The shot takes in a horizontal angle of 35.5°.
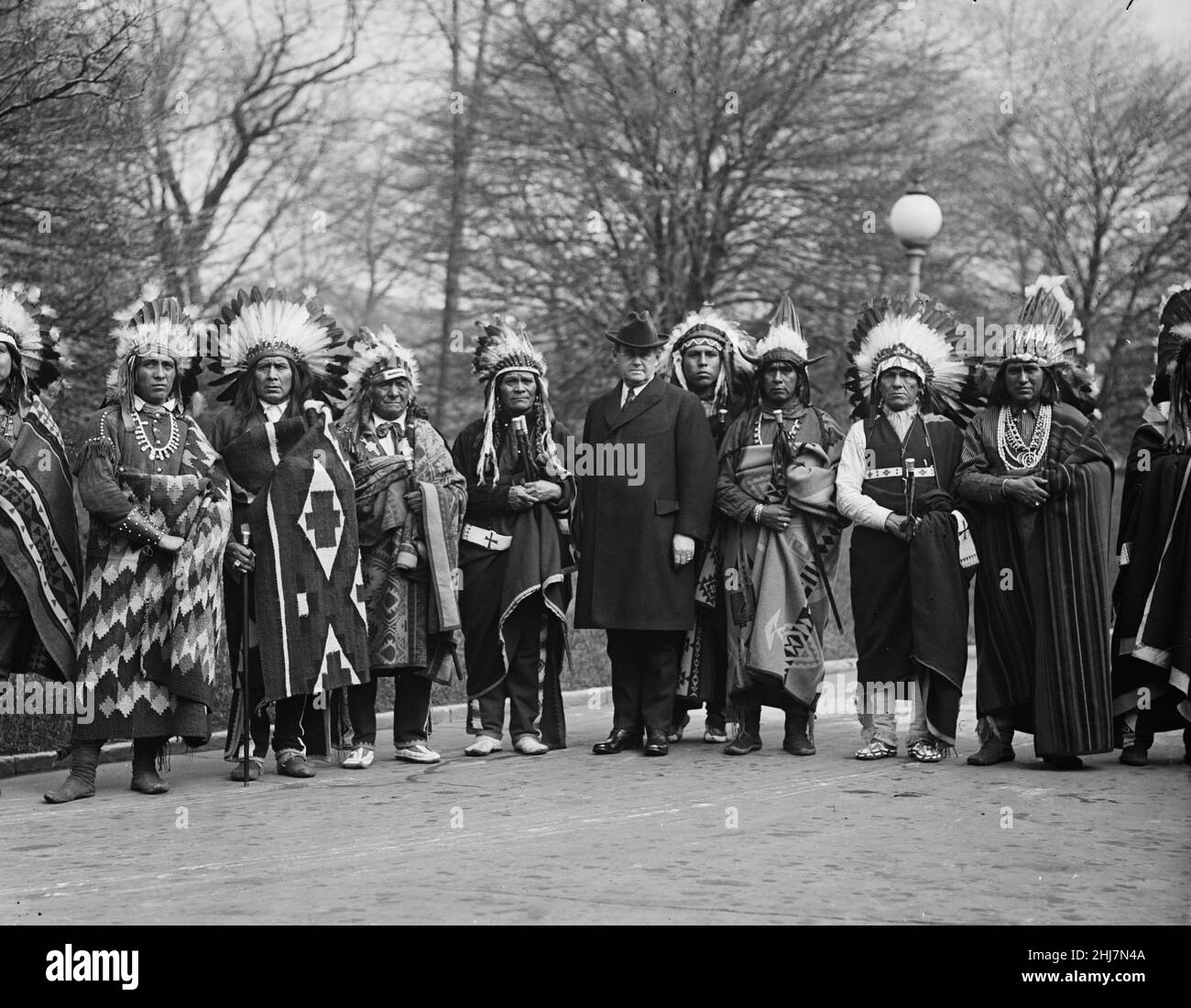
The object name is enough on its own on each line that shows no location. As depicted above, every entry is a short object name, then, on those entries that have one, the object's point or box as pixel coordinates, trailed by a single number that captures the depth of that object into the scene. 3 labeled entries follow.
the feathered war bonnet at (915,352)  10.12
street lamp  16.97
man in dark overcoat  10.12
